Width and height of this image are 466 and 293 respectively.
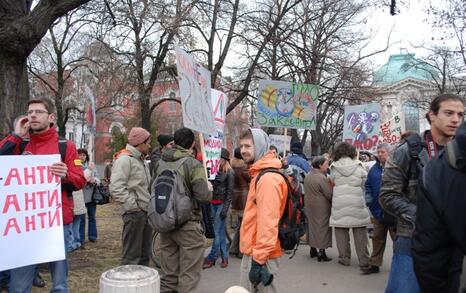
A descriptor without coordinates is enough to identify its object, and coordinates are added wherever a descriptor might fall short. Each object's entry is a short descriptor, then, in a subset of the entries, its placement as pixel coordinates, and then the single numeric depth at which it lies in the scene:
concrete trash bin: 2.70
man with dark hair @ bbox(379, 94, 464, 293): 3.02
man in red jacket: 3.66
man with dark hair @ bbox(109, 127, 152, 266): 5.71
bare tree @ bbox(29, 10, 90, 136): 20.09
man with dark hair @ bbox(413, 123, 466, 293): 1.91
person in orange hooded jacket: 3.30
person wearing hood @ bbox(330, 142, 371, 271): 7.12
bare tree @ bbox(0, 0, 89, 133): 6.03
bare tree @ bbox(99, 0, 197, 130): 13.27
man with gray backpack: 4.42
